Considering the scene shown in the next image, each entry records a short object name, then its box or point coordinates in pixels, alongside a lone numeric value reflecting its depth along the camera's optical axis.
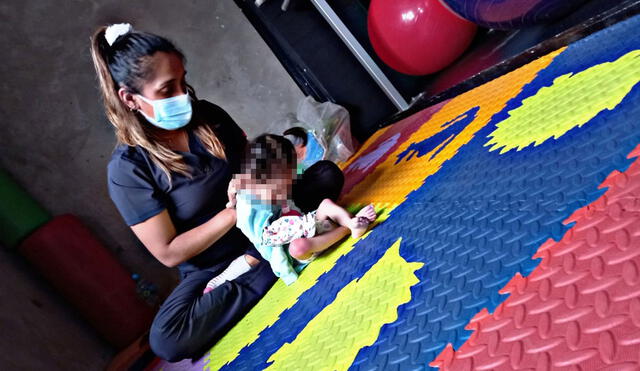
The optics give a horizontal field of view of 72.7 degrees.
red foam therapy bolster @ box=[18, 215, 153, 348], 2.27
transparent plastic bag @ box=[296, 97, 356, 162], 2.72
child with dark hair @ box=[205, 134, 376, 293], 1.37
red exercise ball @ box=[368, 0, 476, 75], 2.31
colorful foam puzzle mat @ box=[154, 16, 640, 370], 0.57
